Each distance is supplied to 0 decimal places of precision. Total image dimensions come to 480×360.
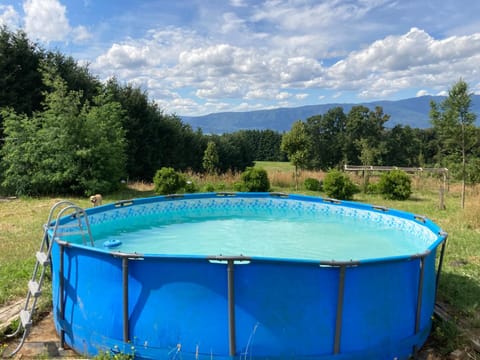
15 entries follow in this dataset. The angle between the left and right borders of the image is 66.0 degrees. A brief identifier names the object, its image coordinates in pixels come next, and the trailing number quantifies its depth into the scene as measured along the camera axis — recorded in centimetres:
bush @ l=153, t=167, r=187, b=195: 1279
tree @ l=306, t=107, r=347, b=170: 4988
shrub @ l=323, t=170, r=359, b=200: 1307
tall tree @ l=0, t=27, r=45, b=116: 1664
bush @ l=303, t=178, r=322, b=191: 1501
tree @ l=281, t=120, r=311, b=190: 1552
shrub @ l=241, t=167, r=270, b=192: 1379
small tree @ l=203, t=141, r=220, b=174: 2936
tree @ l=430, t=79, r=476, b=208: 1168
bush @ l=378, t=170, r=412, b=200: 1331
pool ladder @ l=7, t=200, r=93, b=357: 330
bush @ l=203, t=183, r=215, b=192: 1353
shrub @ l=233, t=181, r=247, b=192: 1389
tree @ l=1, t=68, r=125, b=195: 1291
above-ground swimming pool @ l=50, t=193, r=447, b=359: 297
